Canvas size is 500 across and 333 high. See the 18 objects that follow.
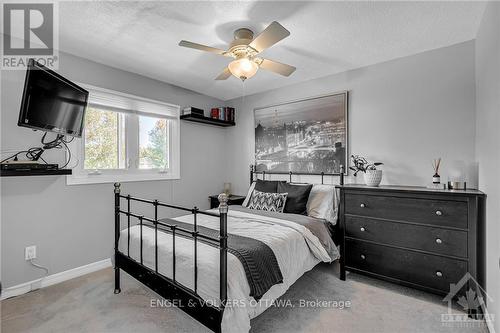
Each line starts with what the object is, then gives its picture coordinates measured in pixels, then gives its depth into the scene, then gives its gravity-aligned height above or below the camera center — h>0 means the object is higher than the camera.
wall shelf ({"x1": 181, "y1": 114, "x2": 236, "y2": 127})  3.90 +0.74
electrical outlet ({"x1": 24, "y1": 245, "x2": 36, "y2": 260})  2.52 -0.87
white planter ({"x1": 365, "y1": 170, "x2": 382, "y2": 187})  2.79 -0.13
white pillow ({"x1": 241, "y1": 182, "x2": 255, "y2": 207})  3.73 -0.47
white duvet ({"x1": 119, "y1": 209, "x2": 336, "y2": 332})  1.64 -0.74
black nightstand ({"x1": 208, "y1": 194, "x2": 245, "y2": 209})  4.09 -0.57
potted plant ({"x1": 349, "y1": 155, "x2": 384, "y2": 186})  2.79 -0.04
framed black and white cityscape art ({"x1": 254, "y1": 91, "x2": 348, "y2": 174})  3.44 +0.45
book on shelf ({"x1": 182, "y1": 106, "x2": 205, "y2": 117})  3.84 +0.83
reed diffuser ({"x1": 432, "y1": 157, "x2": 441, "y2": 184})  2.54 -0.05
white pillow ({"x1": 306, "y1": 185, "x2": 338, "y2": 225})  3.12 -0.49
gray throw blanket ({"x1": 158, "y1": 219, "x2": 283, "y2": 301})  1.76 -0.71
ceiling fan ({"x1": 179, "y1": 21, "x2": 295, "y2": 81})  2.01 +0.99
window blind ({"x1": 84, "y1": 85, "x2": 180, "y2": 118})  3.06 +0.82
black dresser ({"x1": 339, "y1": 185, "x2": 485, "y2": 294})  2.14 -0.65
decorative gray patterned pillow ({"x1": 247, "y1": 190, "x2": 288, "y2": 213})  3.23 -0.47
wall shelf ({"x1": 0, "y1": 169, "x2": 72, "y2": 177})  2.20 -0.07
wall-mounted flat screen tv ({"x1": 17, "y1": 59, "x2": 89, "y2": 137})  2.11 +0.57
